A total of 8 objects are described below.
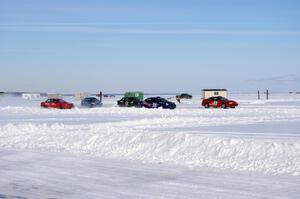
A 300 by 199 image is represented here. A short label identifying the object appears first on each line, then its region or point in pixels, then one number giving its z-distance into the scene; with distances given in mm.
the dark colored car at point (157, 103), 48906
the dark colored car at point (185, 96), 100875
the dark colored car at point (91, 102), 53844
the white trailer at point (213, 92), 69438
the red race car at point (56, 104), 51034
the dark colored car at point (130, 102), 53219
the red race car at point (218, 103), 48869
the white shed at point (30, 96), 95938
